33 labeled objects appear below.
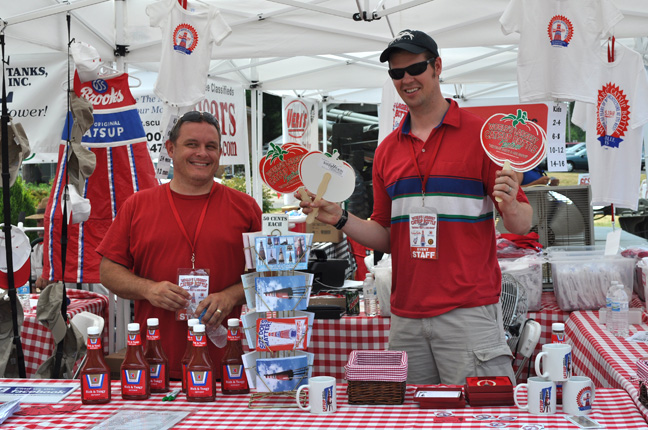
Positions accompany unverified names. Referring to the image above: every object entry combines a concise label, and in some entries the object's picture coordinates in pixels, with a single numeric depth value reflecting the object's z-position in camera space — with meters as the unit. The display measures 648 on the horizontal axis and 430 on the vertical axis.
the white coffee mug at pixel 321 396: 1.94
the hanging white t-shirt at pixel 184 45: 4.42
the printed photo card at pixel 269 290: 2.00
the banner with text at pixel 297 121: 10.52
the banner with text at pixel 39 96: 4.73
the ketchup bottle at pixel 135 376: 2.10
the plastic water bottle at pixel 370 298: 3.95
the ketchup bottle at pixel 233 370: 2.13
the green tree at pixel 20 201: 9.32
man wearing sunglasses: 2.39
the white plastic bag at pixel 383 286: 3.84
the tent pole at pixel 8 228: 3.09
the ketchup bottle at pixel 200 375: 2.05
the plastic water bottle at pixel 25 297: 4.19
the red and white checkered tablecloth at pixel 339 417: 1.82
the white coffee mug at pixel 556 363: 1.86
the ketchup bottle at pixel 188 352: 2.08
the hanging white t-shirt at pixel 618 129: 4.73
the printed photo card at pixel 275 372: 2.02
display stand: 2.00
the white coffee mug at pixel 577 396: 1.84
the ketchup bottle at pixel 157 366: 2.16
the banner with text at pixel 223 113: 6.73
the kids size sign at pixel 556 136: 7.26
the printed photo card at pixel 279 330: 1.99
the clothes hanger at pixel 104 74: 4.24
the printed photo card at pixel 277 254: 2.02
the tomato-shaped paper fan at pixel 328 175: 2.29
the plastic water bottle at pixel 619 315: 3.10
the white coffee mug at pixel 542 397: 1.85
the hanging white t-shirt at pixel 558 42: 3.91
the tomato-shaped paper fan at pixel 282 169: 2.41
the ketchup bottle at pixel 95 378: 2.07
